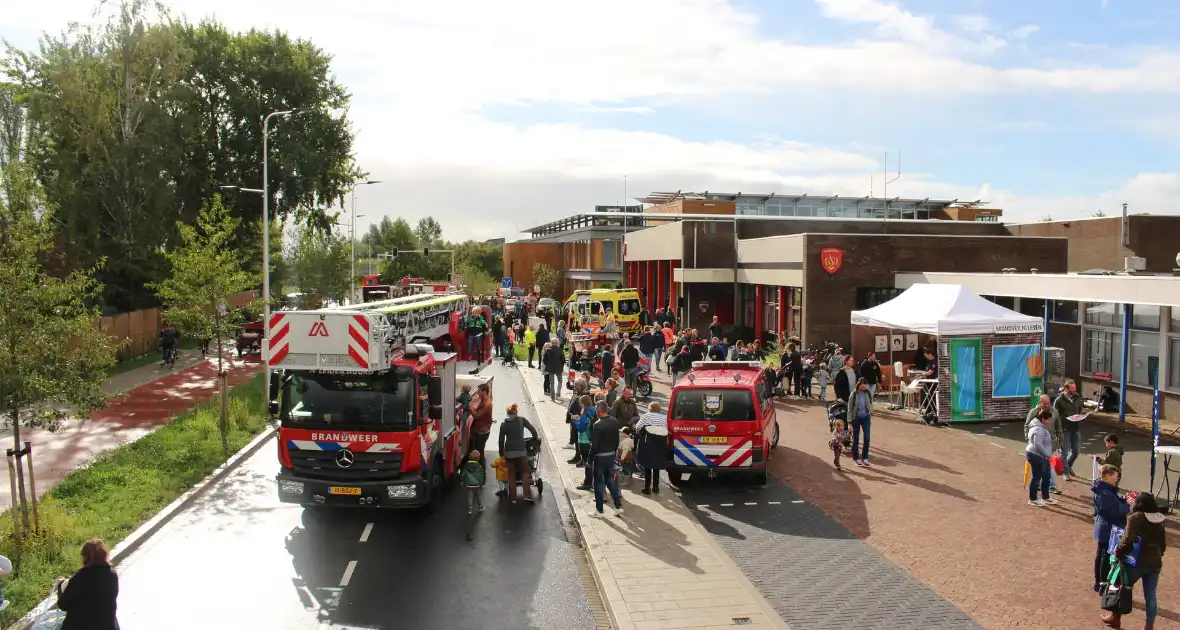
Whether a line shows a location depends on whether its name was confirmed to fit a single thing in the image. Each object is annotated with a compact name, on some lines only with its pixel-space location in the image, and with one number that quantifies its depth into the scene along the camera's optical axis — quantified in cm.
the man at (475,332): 2772
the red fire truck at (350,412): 1218
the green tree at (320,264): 4944
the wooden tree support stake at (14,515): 1117
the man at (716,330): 2991
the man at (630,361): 2344
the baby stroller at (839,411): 1675
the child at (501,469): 1395
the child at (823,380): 2486
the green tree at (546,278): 9156
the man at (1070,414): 1516
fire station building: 3006
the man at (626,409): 1519
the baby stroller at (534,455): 1431
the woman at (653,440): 1416
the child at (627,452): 1405
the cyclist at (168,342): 3406
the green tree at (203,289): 2292
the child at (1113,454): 979
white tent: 2038
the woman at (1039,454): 1304
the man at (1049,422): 1335
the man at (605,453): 1287
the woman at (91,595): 721
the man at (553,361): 2456
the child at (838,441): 1572
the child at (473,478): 1295
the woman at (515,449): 1358
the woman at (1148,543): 848
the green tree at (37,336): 1168
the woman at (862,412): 1620
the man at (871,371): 2080
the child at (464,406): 1549
